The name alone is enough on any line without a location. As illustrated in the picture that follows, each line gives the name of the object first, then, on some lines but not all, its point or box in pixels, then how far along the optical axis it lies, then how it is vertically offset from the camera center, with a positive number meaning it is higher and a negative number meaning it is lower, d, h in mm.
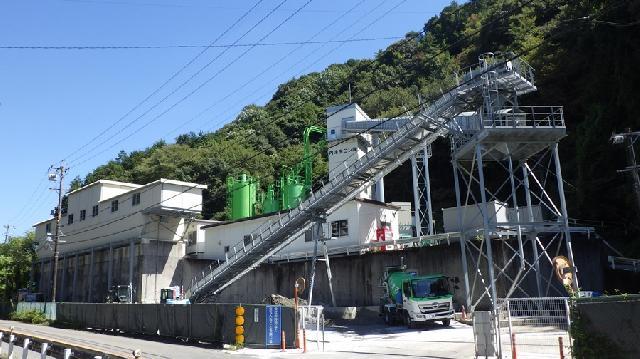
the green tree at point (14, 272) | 59562 +2121
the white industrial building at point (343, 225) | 37566 +4425
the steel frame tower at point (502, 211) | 25172 +3302
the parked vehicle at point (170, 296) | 37281 -683
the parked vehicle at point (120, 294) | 44500 -544
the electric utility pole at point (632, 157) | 25778 +5610
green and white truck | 25250 -1095
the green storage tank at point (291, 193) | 54912 +9271
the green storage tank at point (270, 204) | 57809 +8709
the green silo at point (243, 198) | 61625 +9981
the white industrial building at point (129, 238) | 45688 +4541
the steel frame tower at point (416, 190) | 34750 +6528
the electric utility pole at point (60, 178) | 45812 +9498
